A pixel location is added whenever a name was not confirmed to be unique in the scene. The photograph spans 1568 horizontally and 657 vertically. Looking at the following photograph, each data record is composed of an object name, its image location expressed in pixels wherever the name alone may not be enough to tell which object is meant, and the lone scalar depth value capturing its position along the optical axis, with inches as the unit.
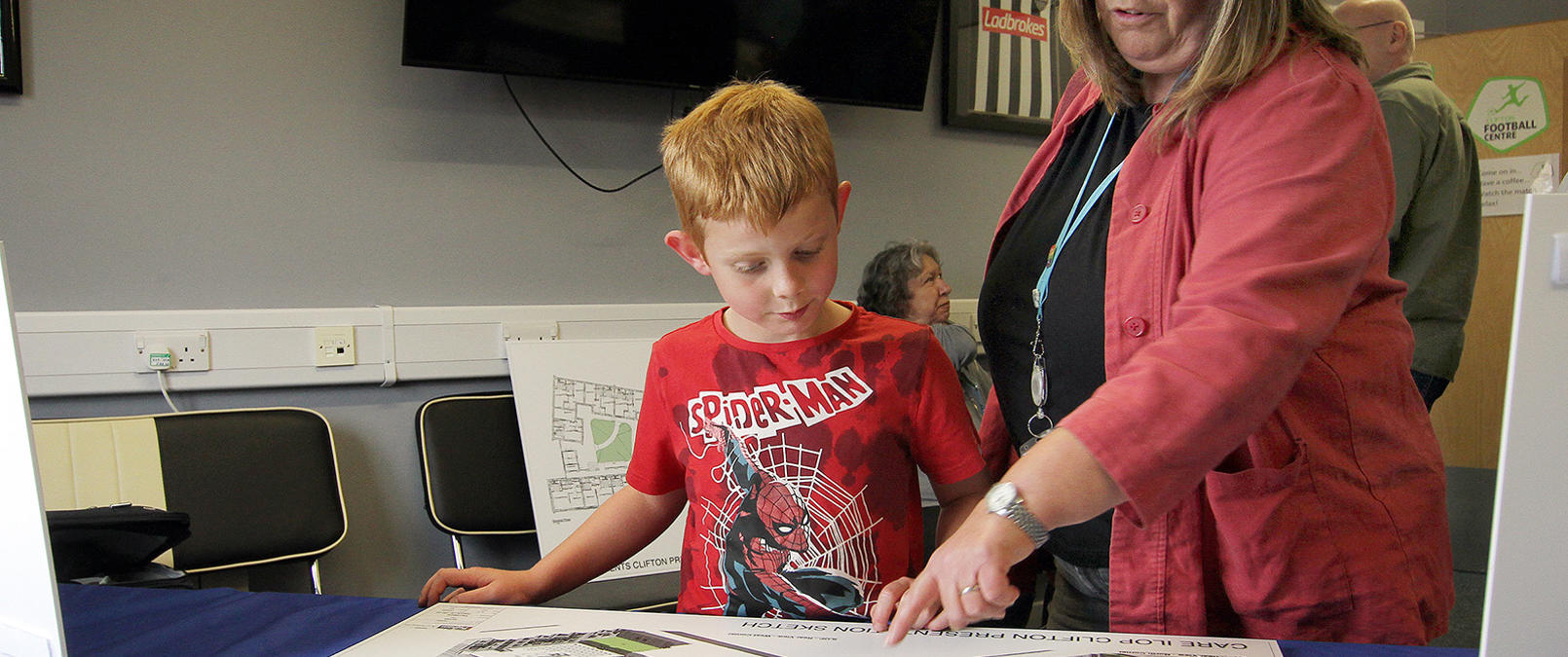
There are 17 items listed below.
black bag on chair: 51.8
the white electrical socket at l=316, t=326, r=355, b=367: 94.3
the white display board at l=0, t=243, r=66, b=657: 26.7
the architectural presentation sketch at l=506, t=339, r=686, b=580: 98.2
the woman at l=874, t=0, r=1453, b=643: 27.9
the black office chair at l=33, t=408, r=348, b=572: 81.2
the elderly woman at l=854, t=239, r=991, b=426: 116.6
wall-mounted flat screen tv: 95.4
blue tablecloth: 38.0
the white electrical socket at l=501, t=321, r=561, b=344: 104.1
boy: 40.0
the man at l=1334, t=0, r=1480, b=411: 89.2
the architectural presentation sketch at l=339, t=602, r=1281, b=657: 31.8
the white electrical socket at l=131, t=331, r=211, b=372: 87.2
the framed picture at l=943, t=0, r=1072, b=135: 134.6
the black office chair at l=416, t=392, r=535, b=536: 96.7
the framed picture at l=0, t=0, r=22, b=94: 81.5
